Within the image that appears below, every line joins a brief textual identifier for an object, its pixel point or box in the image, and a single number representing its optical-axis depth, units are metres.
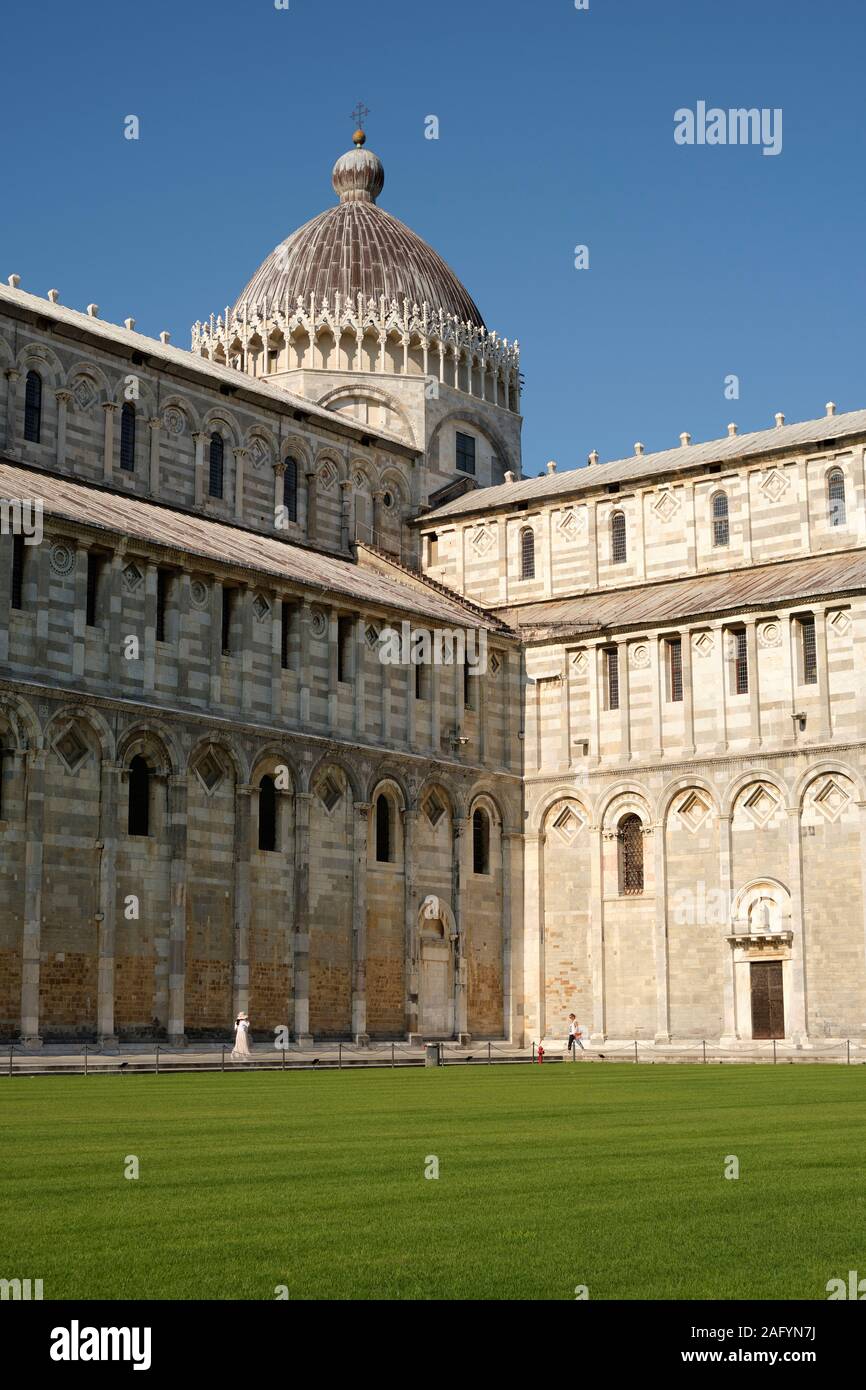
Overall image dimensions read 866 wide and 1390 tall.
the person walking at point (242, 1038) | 45.00
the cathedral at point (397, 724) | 45.72
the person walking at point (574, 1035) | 50.68
